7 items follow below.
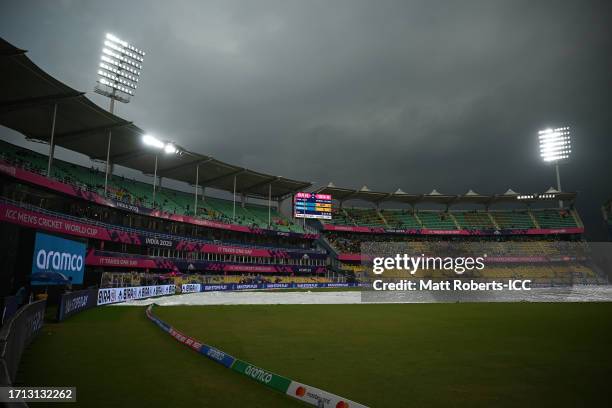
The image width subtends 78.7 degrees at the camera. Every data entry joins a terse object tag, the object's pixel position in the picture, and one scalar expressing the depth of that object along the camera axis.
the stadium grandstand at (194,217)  36.12
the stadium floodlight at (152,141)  48.06
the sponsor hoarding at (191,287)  46.66
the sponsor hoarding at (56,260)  17.61
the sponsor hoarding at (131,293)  28.27
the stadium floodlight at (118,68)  50.13
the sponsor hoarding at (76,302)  18.03
